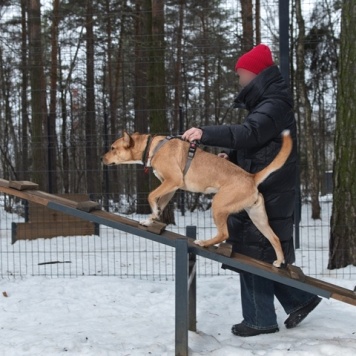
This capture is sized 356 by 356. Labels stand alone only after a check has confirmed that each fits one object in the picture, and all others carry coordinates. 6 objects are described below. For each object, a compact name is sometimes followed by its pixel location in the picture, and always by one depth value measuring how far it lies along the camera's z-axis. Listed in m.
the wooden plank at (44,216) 9.64
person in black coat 3.62
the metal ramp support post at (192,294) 4.14
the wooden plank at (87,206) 3.59
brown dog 3.59
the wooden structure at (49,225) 9.42
